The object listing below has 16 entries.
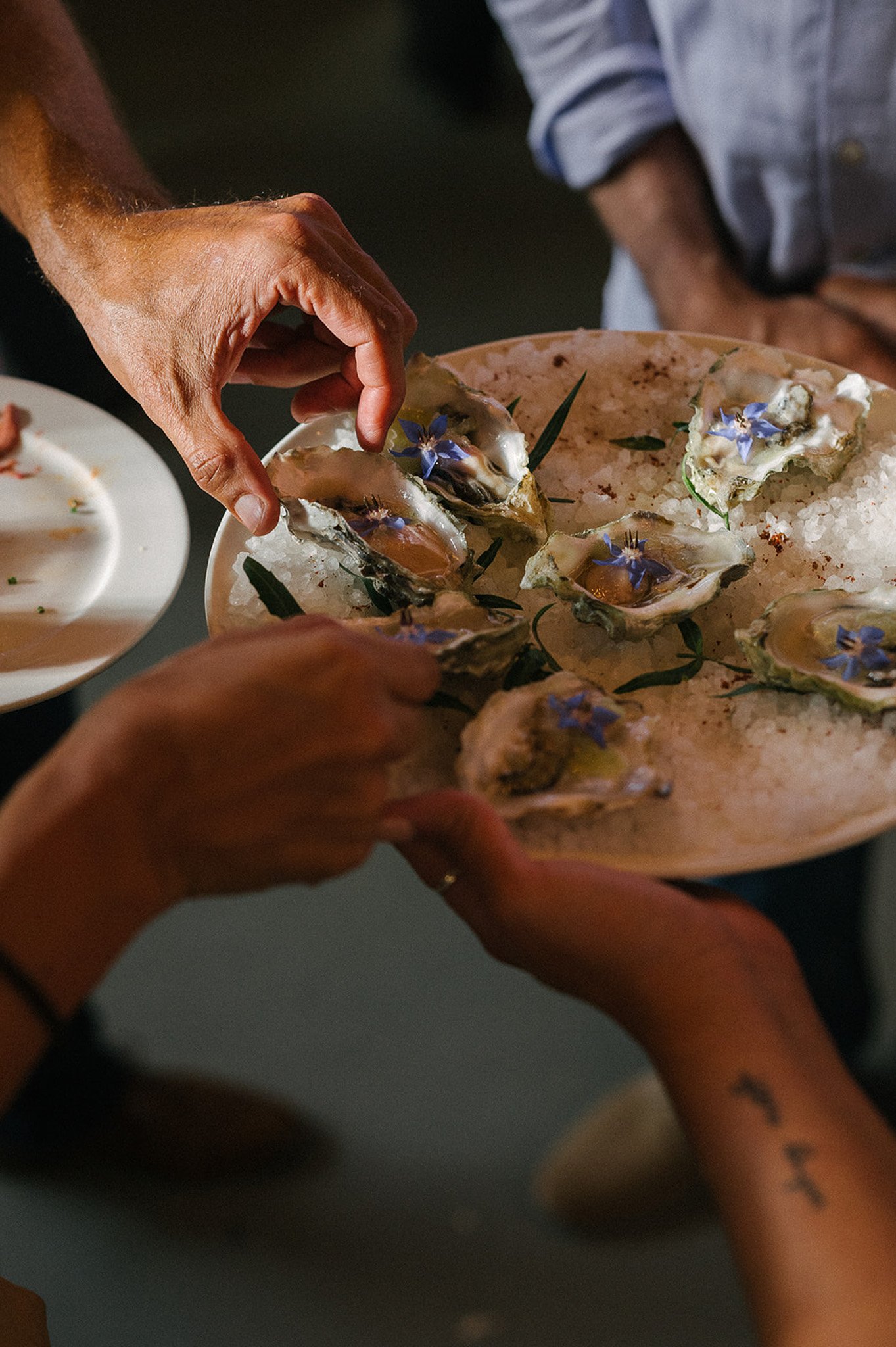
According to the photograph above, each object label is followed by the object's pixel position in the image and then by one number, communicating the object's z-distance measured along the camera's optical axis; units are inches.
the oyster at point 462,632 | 28.8
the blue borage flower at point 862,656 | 30.0
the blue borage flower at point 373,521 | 33.2
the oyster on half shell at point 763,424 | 35.5
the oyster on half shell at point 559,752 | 27.3
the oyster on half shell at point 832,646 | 29.7
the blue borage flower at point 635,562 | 32.8
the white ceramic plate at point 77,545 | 35.3
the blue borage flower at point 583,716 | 28.5
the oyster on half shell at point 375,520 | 31.9
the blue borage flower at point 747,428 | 35.6
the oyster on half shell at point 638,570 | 31.6
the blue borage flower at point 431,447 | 35.2
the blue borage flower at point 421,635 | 29.2
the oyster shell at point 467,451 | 34.3
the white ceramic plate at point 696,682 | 27.0
